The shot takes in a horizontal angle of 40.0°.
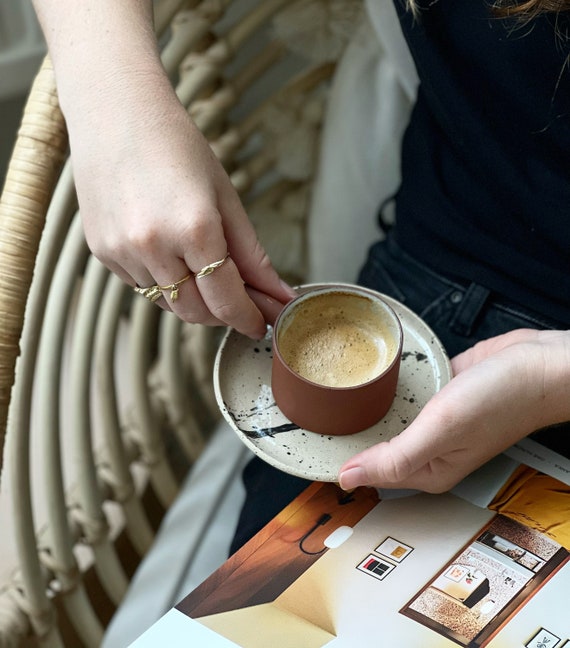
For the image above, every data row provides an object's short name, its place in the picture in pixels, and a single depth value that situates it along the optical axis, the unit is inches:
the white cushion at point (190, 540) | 31.1
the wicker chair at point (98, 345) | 25.2
